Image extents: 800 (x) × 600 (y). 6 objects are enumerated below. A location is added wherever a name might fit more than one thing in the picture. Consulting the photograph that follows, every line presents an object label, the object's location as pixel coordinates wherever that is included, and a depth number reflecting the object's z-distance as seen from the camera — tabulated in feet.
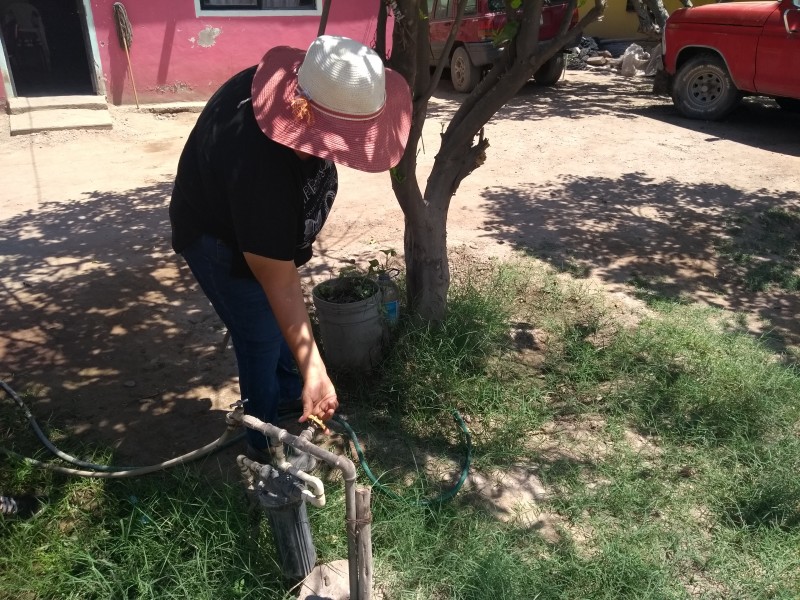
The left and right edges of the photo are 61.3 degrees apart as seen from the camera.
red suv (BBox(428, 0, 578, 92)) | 34.73
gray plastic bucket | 10.96
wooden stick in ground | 5.57
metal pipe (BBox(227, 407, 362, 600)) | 5.48
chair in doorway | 40.11
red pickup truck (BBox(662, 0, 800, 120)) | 25.76
